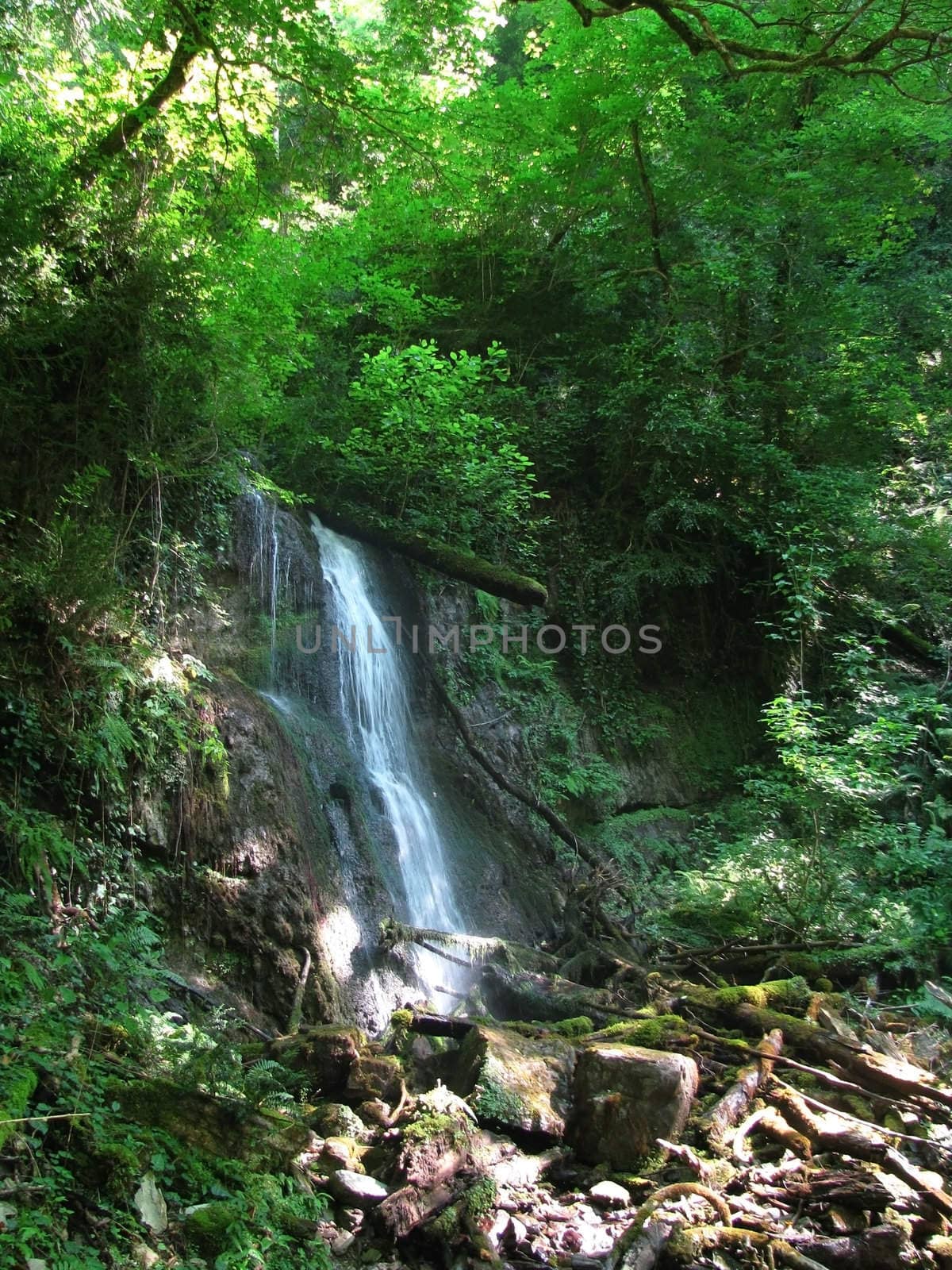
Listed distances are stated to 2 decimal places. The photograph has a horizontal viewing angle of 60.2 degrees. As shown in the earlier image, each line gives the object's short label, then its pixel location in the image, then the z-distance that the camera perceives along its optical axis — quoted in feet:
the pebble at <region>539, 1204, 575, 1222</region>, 12.35
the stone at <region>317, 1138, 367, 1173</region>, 12.50
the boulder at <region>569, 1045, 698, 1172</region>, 13.71
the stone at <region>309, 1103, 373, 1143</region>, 13.76
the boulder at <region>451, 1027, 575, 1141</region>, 14.11
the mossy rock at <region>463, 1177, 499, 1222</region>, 11.93
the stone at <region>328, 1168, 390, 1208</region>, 11.77
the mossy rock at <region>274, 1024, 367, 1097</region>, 15.39
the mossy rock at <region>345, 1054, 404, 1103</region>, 15.03
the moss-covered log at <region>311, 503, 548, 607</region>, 34.14
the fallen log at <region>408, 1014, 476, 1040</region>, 17.69
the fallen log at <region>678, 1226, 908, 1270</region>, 11.01
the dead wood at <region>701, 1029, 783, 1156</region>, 13.76
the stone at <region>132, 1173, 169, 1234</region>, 9.37
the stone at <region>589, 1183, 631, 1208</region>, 12.74
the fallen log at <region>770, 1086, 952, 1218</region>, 12.05
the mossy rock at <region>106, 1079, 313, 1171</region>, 10.96
